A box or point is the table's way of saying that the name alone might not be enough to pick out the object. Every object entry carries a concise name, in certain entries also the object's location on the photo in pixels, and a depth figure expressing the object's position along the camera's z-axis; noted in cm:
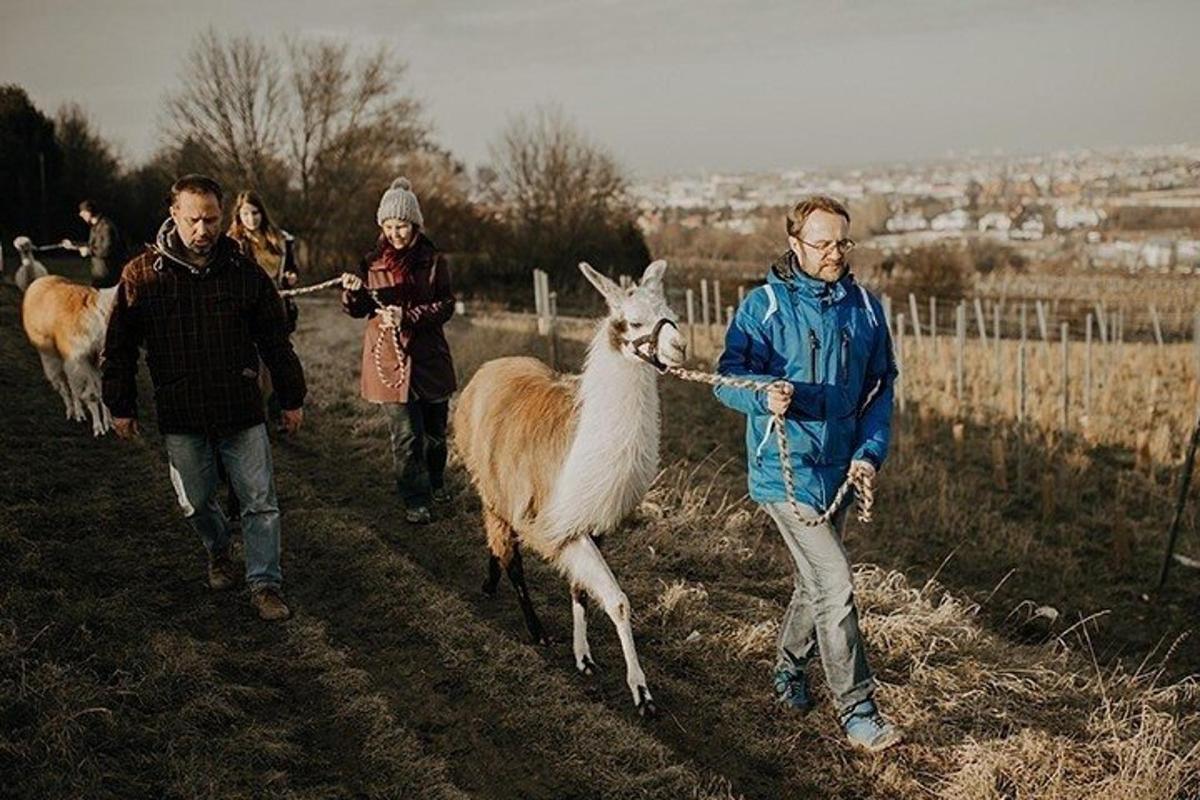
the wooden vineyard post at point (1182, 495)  761
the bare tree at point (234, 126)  2389
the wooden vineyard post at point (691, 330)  1617
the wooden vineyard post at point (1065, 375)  1166
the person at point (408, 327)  531
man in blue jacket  313
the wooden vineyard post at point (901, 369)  1166
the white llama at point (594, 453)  356
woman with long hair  644
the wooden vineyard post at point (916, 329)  1458
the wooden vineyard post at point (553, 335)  1301
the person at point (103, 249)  954
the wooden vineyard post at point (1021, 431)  1067
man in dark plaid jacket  396
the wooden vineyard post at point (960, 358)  1338
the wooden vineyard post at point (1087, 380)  1287
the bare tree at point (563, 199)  3212
